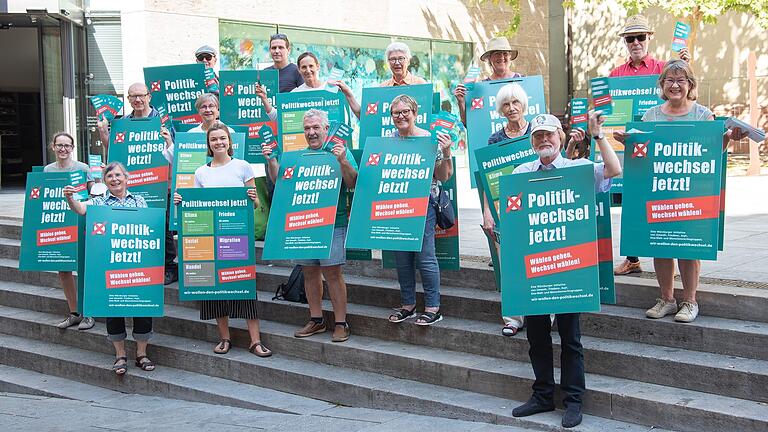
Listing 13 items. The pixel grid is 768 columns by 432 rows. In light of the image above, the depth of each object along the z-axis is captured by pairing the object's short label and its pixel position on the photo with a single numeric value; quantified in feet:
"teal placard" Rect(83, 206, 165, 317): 24.47
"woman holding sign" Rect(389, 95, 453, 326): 22.38
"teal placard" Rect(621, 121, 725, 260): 19.60
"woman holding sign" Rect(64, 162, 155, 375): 25.14
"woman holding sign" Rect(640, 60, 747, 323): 20.18
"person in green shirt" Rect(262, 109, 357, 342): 23.50
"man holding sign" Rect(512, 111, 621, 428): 18.43
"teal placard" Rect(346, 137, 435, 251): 22.27
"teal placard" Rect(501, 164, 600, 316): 18.21
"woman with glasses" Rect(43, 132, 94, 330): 28.14
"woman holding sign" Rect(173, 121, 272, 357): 24.75
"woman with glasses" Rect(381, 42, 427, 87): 25.41
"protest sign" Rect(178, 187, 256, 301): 24.40
